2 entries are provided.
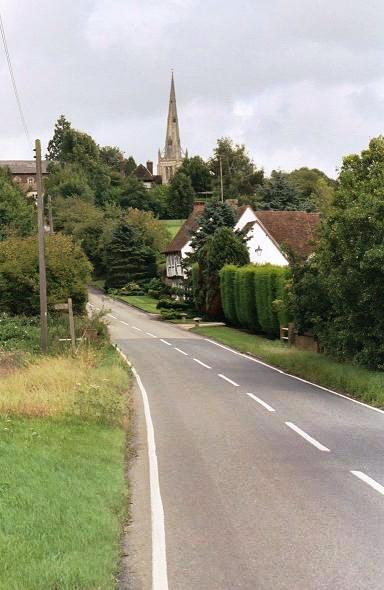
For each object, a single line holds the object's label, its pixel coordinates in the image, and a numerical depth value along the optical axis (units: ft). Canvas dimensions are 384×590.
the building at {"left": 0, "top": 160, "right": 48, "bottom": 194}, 535.35
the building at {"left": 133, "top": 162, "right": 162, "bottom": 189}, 552.00
